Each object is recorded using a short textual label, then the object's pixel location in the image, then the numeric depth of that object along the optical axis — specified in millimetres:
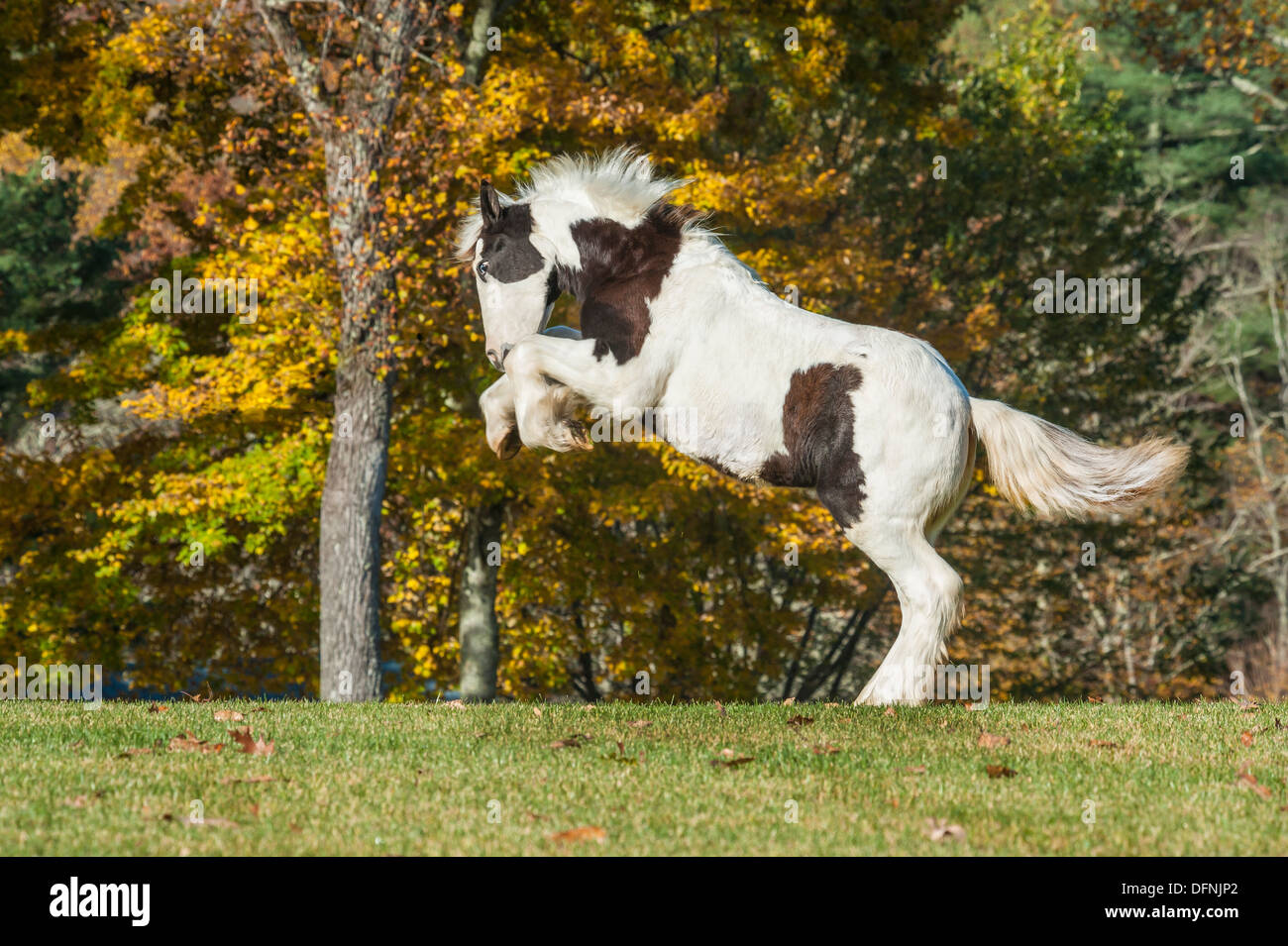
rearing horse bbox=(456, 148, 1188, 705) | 15445
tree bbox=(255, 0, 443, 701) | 30453
